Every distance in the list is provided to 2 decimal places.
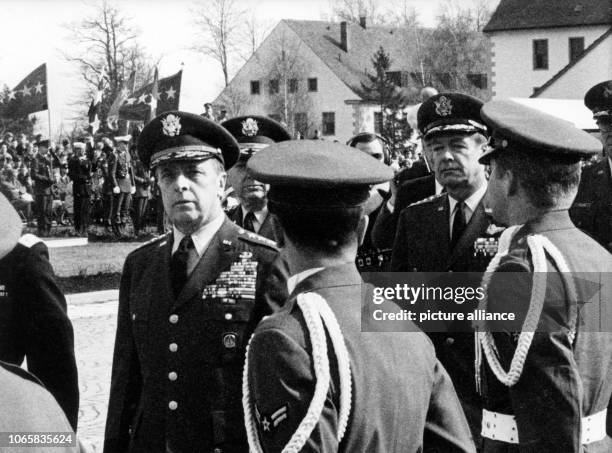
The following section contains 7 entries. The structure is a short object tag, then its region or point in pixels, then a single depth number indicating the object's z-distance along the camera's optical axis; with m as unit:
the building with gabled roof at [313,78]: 63.69
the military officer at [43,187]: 20.34
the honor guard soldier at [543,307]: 2.98
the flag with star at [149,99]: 20.39
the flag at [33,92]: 19.00
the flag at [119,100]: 21.14
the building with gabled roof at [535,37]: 48.53
